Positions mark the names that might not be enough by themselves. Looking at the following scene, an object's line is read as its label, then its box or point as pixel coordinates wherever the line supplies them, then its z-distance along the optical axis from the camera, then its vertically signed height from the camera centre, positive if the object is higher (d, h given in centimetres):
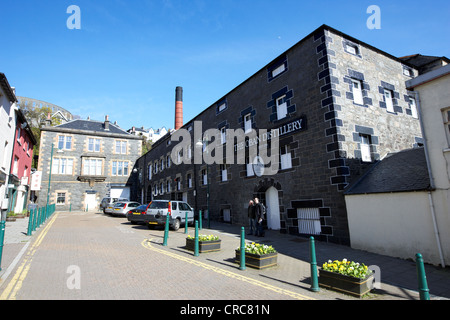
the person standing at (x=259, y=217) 1248 -92
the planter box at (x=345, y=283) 523 -189
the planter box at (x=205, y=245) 911 -163
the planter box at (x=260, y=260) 707 -176
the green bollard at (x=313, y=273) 548 -166
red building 2044 +393
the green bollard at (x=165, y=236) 1038 -139
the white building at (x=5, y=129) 1666 +564
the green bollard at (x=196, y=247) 866 -157
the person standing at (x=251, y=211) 1302 -66
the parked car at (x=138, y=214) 1568 -67
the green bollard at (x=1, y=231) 636 -55
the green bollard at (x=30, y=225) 1193 -84
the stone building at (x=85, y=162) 3556 +645
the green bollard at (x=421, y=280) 396 -139
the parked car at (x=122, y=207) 2283 -30
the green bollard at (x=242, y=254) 703 -154
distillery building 1130 +363
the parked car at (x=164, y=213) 1448 -64
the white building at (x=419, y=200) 774 -25
